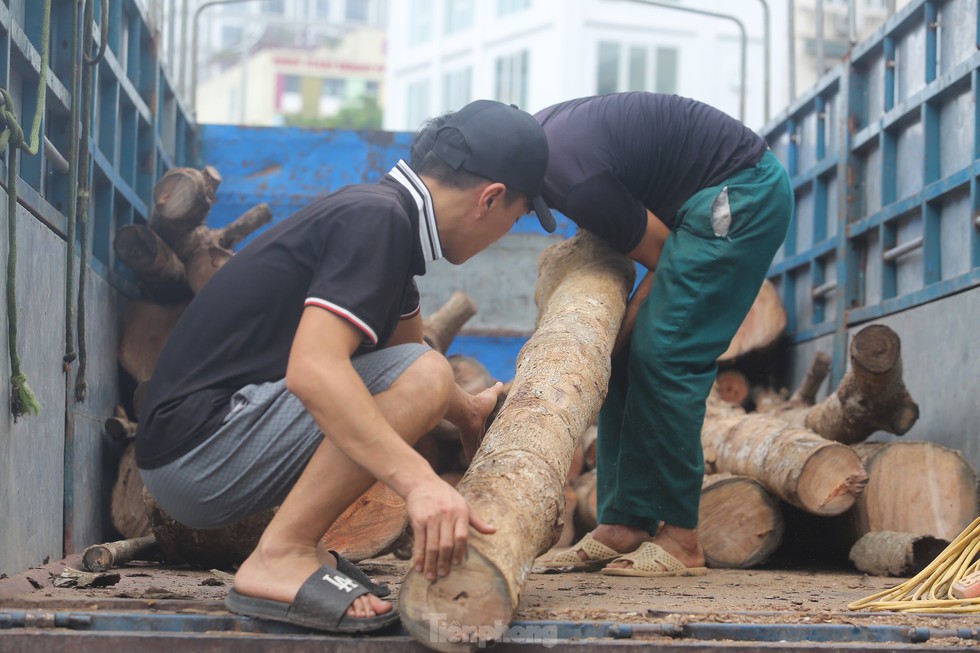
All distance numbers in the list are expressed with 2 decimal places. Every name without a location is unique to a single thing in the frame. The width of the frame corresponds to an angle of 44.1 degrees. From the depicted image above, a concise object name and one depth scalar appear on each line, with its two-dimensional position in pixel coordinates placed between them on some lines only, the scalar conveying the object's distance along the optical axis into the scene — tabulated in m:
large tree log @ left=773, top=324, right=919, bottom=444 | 4.89
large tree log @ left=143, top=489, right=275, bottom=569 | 4.05
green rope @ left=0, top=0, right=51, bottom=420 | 3.10
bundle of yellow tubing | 2.93
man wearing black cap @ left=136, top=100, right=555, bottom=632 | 2.39
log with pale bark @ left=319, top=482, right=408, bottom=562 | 4.23
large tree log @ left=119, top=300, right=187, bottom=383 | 5.17
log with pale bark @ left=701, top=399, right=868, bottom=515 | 4.56
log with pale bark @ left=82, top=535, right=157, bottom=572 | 3.79
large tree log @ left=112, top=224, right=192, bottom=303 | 5.15
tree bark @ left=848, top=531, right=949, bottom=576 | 4.25
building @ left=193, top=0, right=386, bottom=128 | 56.93
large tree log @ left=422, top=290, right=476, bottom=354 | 6.17
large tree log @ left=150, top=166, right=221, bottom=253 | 5.40
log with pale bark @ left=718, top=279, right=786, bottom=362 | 7.01
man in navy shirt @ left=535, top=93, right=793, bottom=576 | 4.00
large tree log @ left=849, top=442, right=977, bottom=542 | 4.59
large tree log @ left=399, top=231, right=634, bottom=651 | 2.41
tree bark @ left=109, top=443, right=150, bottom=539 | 4.82
